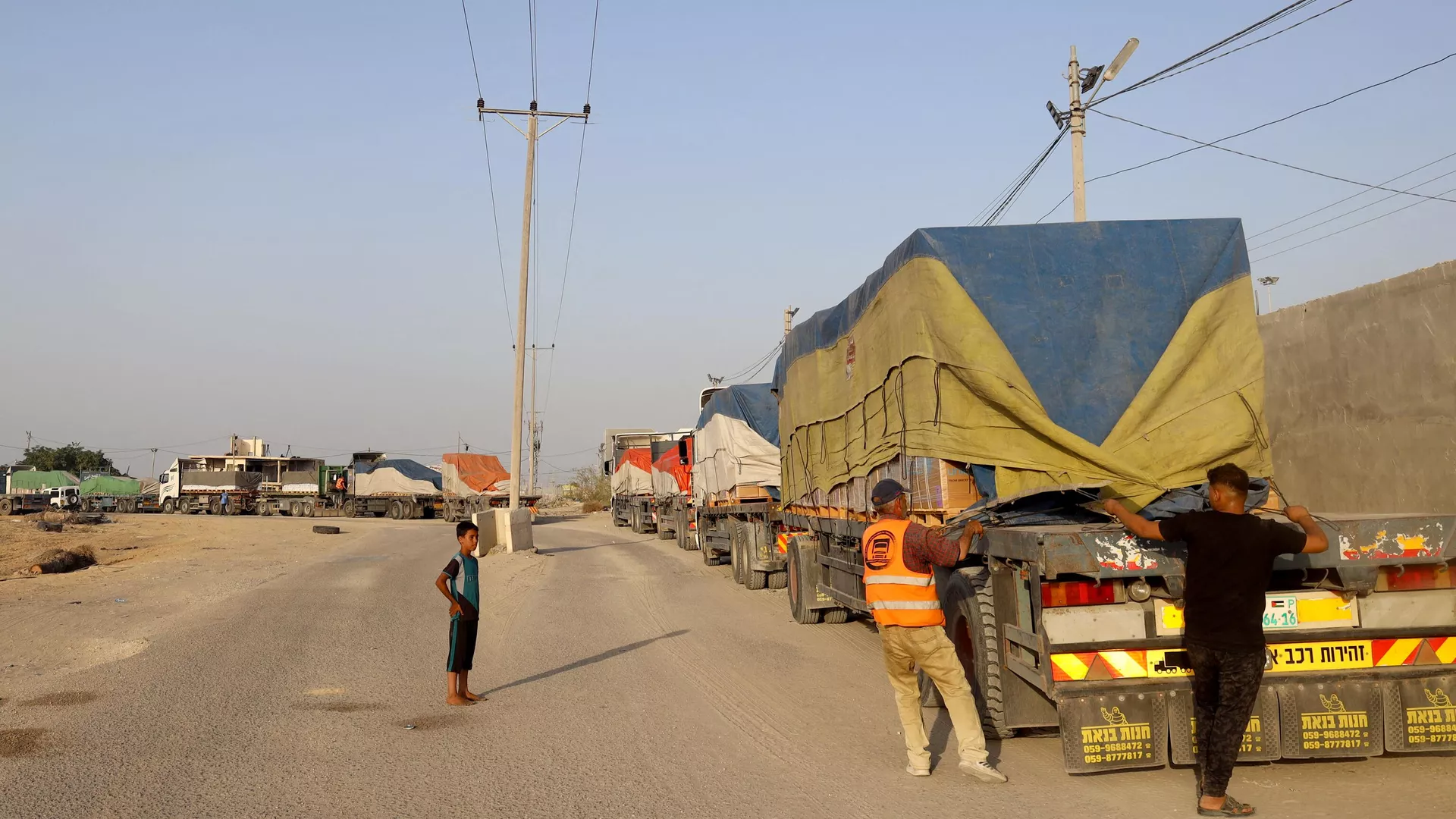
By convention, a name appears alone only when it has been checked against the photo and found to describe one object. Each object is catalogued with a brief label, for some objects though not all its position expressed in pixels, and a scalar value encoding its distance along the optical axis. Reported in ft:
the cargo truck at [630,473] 119.96
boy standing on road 26.96
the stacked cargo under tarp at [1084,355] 23.30
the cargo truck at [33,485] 219.41
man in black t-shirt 16.39
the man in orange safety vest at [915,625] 19.15
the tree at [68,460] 388.57
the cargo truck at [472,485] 155.84
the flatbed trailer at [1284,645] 18.21
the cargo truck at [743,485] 54.54
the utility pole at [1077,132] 52.70
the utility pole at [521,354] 85.51
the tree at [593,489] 232.73
